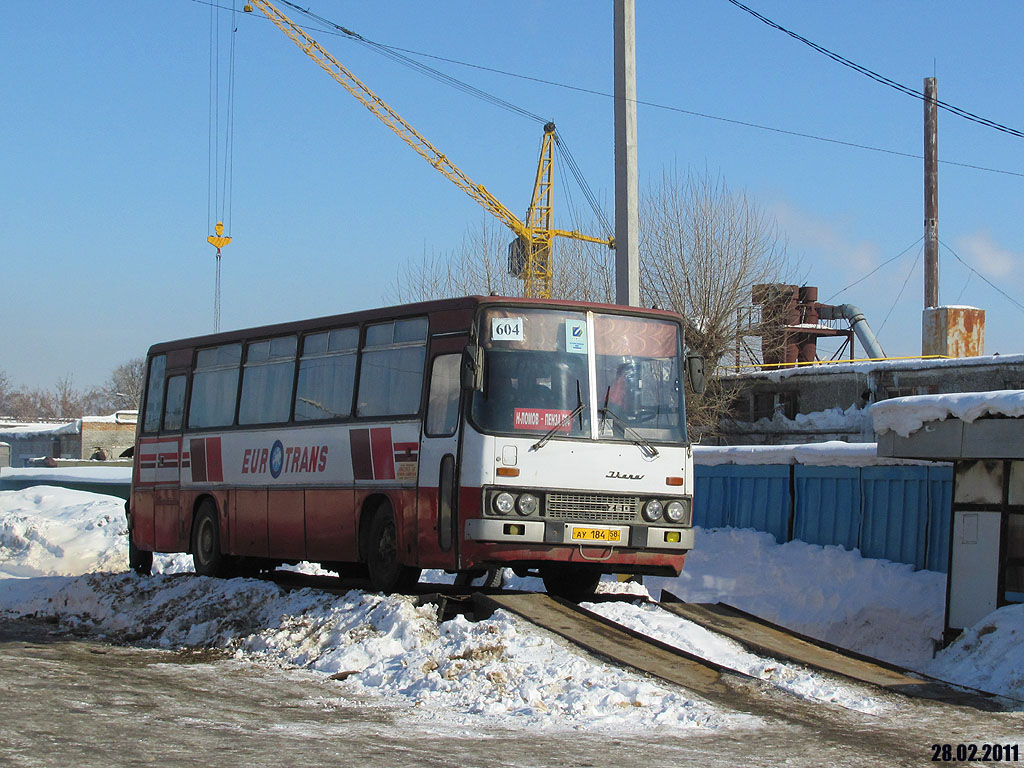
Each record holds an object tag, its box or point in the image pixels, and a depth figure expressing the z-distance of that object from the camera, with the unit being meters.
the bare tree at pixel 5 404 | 162.50
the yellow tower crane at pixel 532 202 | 59.48
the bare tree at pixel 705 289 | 46.50
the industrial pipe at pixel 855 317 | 56.64
